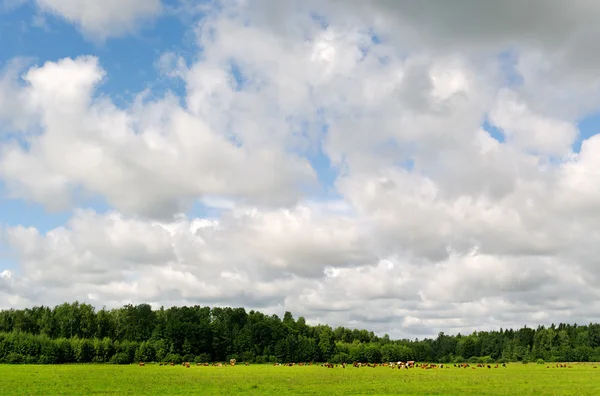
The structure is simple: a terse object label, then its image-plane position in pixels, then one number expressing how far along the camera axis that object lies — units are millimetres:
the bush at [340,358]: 146375
